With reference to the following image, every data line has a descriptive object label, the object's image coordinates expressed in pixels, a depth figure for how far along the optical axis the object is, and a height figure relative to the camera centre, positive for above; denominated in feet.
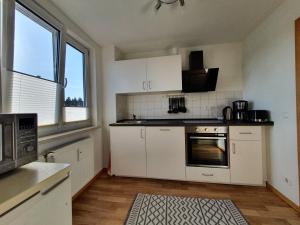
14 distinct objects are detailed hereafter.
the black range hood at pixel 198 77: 8.55 +2.02
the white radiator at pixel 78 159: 5.59 -1.82
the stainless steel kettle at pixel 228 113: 8.64 -0.01
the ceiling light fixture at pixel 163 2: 5.42 +3.99
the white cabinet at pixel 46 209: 2.19 -1.55
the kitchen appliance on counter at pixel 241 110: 8.05 +0.13
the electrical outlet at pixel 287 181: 5.73 -2.58
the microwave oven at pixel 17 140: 2.83 -0.49
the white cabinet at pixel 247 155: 7.01 -1.94
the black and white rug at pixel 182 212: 5.09 -3.48
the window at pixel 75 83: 7.05 +1.52
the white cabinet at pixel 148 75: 8.58 +2.21
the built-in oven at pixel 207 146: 7.37 -1.62
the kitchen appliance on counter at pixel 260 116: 6.93 -0.16
